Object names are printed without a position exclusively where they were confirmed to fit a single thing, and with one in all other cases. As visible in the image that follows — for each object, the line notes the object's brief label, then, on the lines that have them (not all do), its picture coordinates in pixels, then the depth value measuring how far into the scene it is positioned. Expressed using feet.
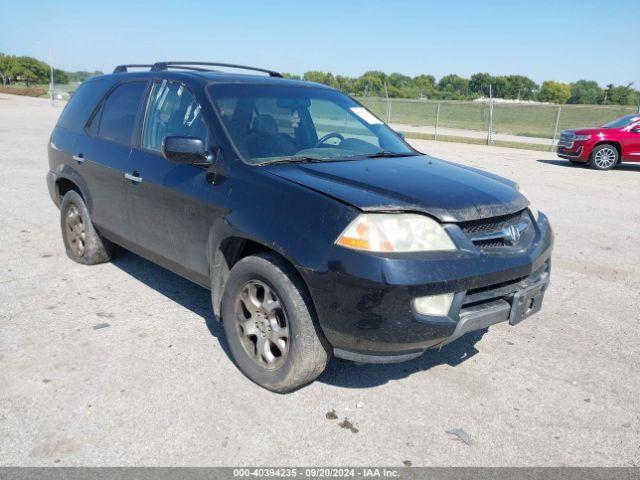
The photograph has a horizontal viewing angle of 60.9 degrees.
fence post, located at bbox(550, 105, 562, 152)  68.40
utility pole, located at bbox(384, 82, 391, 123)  93.20
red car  47.14
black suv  8.88
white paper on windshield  14.55
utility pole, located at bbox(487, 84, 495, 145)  71.58
